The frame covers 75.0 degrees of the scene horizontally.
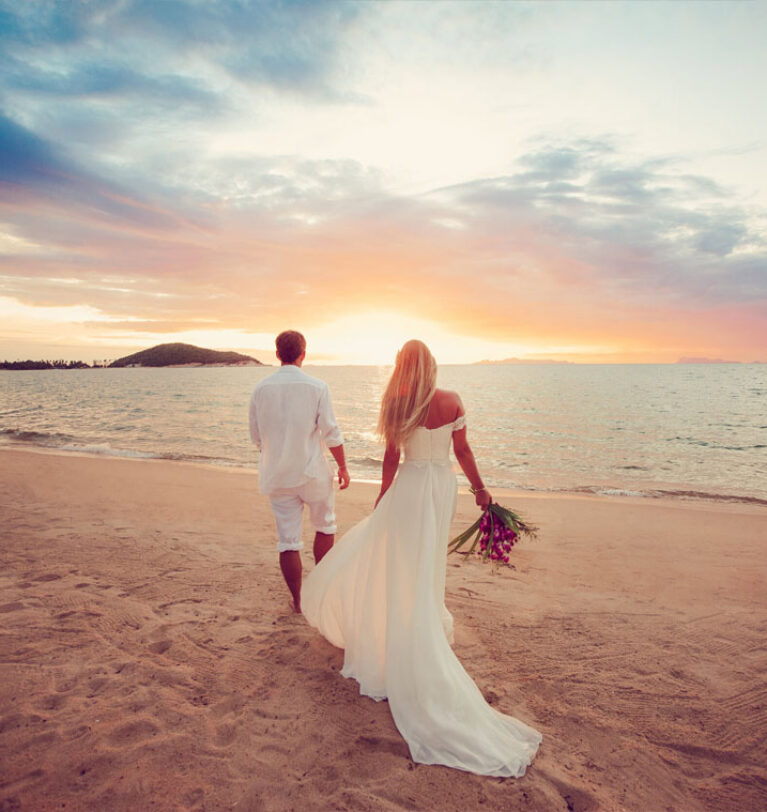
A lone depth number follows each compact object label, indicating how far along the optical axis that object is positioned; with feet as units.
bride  10.44
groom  14.48
